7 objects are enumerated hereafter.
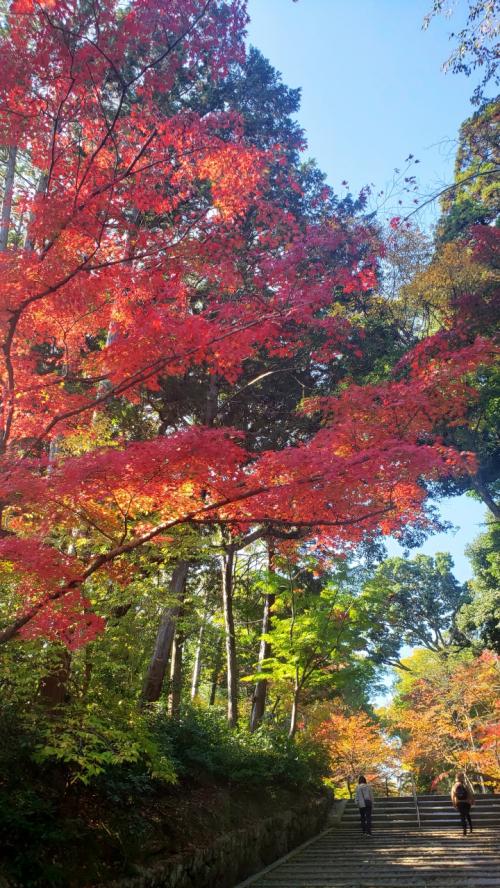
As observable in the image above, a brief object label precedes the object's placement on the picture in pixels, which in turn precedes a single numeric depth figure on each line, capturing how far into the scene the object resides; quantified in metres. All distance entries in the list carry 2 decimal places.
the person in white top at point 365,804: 11.91
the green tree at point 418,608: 32.72
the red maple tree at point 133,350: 5.80
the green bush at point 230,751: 8.48
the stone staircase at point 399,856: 6.49
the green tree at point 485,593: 17.11
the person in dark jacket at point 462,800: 11.59
